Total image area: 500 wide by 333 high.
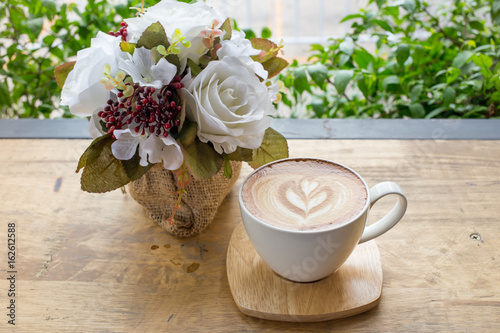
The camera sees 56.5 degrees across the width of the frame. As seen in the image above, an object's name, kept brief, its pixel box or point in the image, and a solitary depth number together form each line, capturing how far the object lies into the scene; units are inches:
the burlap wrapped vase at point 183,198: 29.3
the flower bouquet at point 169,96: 24.2
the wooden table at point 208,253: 25.1
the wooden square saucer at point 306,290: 24.8
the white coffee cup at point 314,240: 23.1
